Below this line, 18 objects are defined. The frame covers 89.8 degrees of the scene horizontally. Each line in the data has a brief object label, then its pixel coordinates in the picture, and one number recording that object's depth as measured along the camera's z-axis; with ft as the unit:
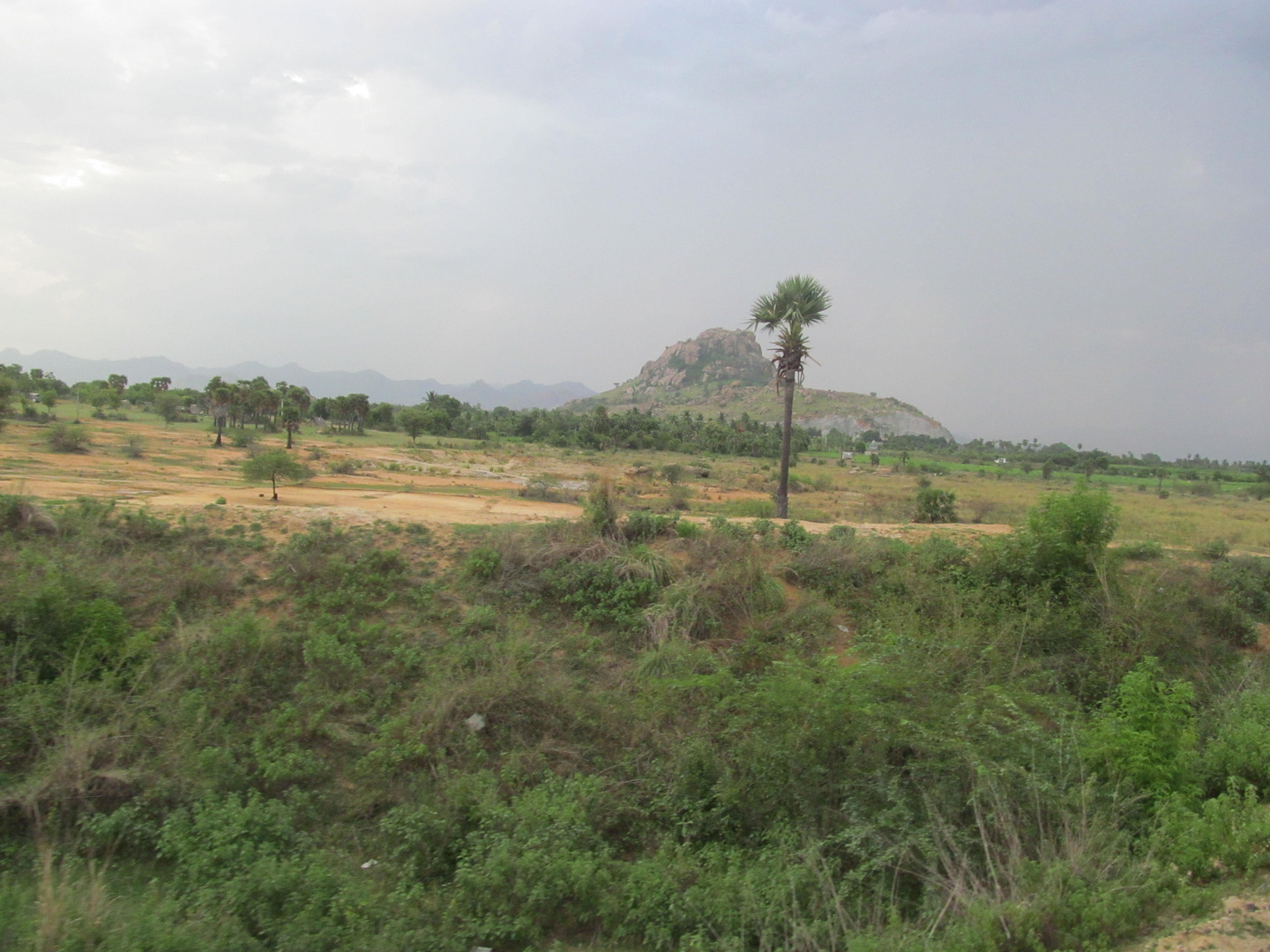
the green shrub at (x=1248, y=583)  38.50
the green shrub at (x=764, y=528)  44.81
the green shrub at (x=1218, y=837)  17.10
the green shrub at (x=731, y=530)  43.37
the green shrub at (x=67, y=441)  94.94
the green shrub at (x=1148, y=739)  21.49
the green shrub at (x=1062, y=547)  37.65
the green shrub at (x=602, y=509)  42.63
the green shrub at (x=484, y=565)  38.29
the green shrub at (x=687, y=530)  43.01
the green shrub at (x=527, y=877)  19.12
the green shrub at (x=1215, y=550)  46.21
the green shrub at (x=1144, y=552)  43.11
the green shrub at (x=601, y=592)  36.06
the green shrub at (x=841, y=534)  44.49
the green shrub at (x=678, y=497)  71.12
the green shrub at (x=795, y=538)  43.14
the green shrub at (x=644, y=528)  43.45
